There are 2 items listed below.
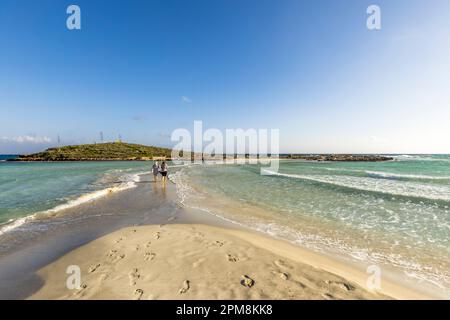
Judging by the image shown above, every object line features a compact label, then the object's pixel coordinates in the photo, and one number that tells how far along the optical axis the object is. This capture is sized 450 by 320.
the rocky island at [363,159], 85.00
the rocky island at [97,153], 86.94
